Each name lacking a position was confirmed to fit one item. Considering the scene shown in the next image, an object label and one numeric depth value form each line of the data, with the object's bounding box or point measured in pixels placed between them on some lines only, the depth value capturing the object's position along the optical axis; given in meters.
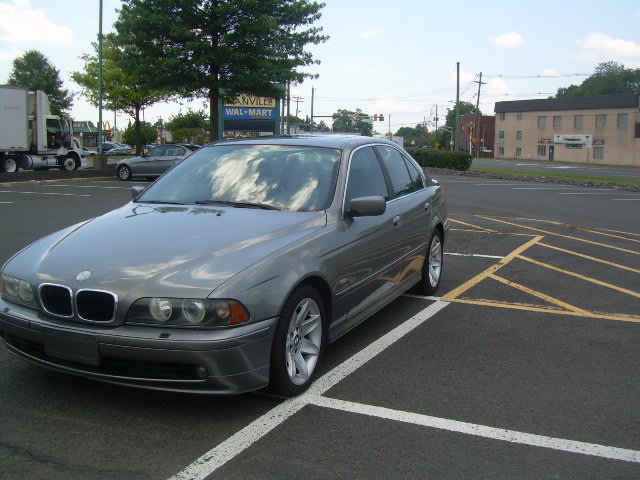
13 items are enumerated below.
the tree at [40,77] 88.38
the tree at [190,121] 65.56
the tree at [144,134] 61.88
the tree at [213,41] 22.83
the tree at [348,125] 109.19
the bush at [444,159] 34.88
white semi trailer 26.95
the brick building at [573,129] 75.81
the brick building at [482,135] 101.31
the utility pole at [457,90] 50.22
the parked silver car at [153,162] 22.28
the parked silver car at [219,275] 3.26
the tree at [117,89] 31.56
